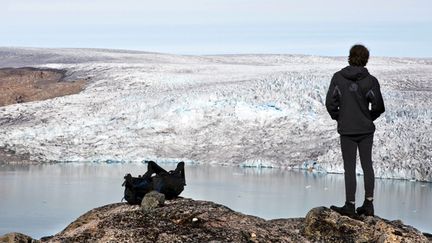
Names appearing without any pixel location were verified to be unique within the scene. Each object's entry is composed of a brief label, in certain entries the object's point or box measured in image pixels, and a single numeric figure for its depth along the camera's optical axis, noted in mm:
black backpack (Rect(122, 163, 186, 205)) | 12206
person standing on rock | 12287
